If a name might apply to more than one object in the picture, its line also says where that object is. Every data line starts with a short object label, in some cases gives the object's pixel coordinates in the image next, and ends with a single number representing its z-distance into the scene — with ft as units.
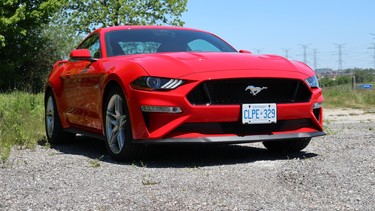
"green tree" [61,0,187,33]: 140.46
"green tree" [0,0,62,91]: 119.44
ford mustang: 16.49
